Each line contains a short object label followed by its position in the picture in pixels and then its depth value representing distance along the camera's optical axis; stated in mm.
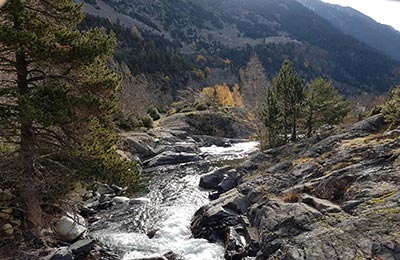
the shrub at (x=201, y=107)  95438
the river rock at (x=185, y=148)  58000
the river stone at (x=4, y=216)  17266
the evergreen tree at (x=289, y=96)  43156
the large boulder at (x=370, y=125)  27377
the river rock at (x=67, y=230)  19531
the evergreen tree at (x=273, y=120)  45500
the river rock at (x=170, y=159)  49906
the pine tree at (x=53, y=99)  15836
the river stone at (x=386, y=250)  11500
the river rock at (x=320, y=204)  16600
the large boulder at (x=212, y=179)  35753
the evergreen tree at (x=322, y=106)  41750
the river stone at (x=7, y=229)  16753
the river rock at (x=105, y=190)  32781
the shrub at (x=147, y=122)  71562
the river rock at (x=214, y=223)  21641
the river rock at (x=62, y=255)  16812
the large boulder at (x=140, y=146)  54384
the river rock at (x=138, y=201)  29469
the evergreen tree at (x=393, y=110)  24875
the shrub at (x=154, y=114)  87750
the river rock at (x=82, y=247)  18016
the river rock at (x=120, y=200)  29709
